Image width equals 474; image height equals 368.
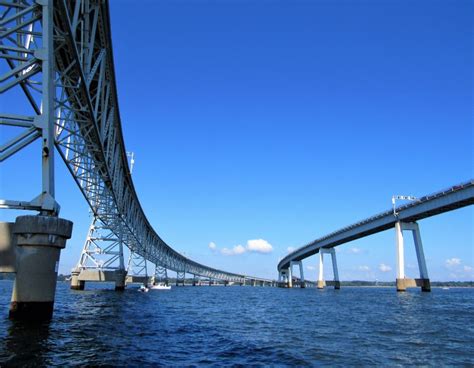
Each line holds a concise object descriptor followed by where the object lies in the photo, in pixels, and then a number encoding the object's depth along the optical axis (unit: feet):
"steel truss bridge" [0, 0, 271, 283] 59.21
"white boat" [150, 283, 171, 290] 376.72
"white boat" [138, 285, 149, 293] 293.90
